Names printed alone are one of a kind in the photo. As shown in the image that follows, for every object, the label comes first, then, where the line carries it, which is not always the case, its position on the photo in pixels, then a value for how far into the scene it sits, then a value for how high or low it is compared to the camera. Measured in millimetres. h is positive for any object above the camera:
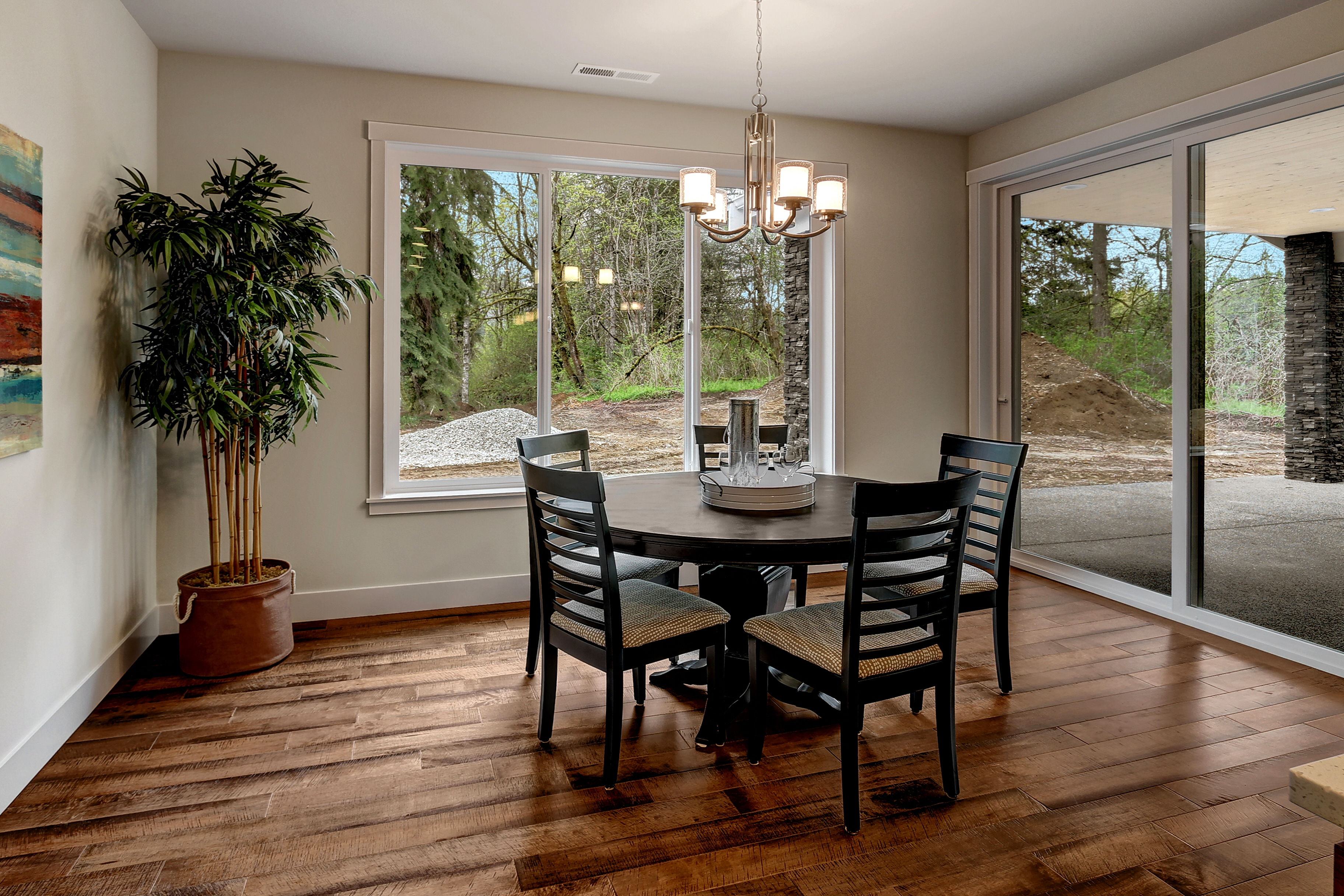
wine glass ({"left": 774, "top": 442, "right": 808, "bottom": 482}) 3037 -53
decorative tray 2576 -160
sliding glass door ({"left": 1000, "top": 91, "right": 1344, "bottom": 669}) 3270 +373
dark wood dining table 2156 -258
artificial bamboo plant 2902 +488
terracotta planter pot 3090 -711
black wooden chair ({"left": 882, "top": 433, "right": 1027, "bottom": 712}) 2795 -432
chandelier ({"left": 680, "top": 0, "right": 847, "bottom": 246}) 2664 +894
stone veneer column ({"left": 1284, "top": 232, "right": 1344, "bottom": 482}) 3188 +357
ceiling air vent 3797 +1826
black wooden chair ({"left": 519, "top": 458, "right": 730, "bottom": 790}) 2230 -502
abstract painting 2150 +442
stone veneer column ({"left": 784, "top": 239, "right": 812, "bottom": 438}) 4730 +683
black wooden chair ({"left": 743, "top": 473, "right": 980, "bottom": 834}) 2004 -526
